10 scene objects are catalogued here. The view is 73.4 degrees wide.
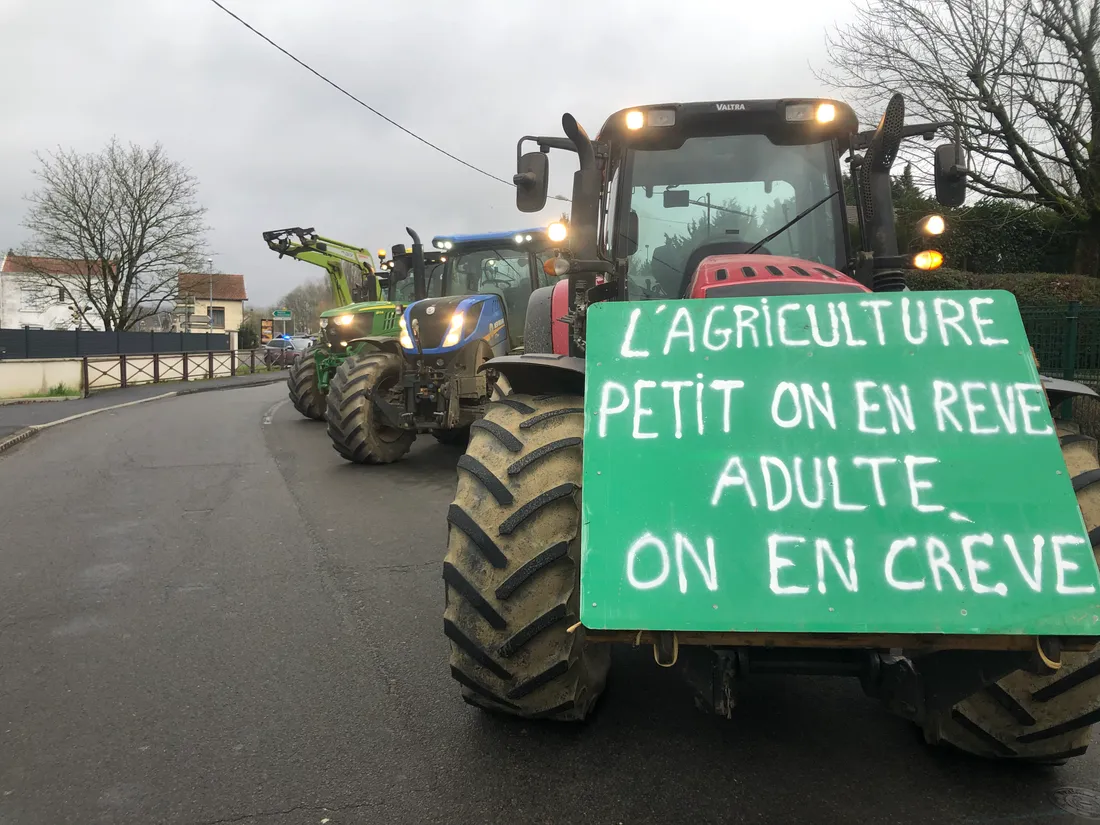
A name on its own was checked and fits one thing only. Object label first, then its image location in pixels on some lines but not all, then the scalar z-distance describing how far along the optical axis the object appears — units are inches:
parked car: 1556.3
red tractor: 88.1
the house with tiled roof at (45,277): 1310.3
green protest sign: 77.5
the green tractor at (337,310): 496.1
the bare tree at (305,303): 3906.3
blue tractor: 332.5
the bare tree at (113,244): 1251.2
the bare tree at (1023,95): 566.3
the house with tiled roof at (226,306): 2684.5
